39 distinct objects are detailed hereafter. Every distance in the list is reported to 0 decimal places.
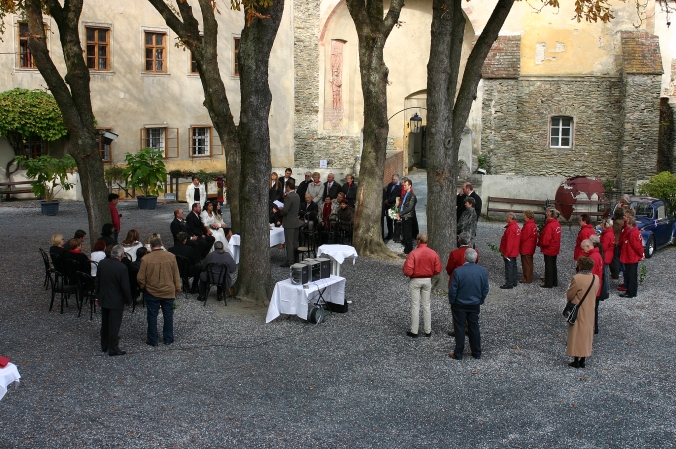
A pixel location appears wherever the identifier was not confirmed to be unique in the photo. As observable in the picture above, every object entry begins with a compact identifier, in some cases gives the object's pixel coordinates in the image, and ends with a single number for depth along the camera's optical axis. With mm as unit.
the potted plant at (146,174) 26047
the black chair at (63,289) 13070
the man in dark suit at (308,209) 19031
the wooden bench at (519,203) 25131
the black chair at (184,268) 14216
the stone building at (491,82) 29922
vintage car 19453
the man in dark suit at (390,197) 20453
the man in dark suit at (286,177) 20972
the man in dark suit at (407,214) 19016
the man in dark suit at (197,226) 16695
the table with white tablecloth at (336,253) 14375
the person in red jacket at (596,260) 11656
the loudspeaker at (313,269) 12514
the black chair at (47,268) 13896
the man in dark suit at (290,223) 16672
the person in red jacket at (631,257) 15117
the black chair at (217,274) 13648
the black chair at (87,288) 12766
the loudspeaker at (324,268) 12805
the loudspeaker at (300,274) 12273
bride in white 17062
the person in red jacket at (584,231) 14812
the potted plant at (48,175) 24453
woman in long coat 10734
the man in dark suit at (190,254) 14295
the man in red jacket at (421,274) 11945
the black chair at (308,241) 17859
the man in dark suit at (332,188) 21117
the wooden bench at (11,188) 27328
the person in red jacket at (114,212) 17328
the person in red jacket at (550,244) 15680
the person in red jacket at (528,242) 15930
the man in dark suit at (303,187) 21812
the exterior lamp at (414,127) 36038
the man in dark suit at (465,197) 18438
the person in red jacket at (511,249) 15688
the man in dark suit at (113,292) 10898
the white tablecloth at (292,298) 12391
